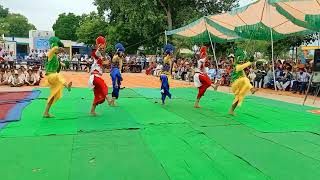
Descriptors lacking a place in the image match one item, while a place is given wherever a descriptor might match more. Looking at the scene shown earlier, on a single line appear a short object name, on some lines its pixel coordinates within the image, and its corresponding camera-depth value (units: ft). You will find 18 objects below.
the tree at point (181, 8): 66.77
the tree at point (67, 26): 129.02
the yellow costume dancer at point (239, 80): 18.78
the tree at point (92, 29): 77.59
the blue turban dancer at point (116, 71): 20.62
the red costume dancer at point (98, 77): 17.81
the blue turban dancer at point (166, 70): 21.80
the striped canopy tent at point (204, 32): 39.64
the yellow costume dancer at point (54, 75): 17.11
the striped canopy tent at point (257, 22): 32.64
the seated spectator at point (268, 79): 36.30
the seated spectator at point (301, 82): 31.84
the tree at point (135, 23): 65.64
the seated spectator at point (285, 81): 33.89
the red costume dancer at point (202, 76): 21.22
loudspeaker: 25.60
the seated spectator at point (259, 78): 37.05
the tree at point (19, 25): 168.69
